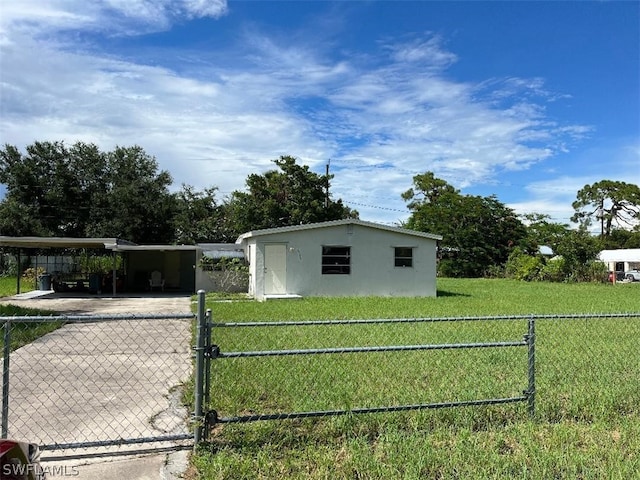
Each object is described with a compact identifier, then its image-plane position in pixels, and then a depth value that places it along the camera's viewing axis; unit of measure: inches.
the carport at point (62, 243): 722.2
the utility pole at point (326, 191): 1489.9
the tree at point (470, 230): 1530.5
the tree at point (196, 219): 1529.3
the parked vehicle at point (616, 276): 1265.7
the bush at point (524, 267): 1304.1
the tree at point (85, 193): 1411.2
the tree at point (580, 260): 1258.0
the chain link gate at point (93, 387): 163.2
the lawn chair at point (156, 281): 966.4
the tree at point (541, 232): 1572.3
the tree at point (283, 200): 1432.1
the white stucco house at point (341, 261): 758.5
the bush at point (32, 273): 981.2
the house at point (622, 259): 1578.5
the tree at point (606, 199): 1886.1
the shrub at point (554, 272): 1267.2
